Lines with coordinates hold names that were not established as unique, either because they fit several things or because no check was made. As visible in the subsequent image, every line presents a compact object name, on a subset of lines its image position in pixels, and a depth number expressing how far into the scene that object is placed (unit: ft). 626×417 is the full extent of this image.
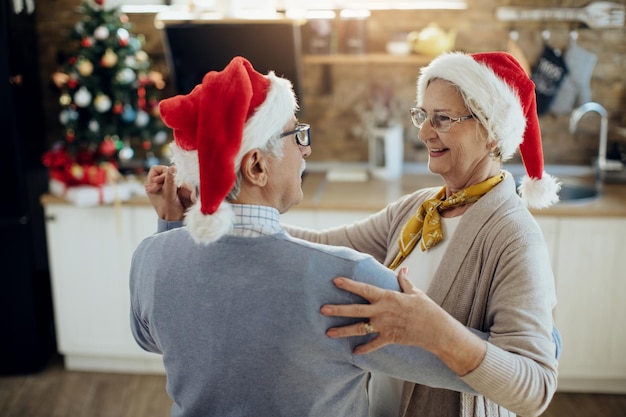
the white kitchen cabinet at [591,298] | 9.84
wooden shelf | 11.22
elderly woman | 4.09
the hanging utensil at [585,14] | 11.25
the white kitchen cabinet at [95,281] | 10.76
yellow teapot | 11.13
